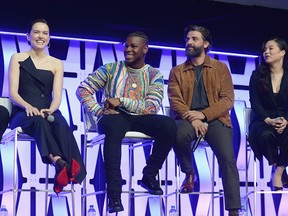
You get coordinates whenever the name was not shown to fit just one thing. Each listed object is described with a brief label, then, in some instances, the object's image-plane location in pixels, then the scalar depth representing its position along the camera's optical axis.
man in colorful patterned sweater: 8.46
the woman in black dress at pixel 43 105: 8.22
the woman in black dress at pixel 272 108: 9.25
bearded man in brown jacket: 8.86
